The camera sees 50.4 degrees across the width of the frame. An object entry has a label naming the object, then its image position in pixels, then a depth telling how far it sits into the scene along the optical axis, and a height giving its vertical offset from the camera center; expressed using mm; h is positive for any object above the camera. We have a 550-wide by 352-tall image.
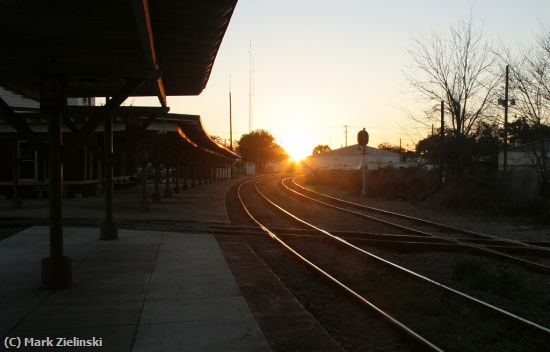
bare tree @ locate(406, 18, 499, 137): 29959 +2962
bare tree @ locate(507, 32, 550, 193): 21714 +1611
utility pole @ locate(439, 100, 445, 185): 30891 +835
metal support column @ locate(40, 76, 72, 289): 7714 -631
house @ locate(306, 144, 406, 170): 111419 +1215
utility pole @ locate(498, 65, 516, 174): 24594 +2729
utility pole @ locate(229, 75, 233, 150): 84006 +5074
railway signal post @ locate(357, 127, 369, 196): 36453 +1659
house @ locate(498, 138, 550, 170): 22703 +583
